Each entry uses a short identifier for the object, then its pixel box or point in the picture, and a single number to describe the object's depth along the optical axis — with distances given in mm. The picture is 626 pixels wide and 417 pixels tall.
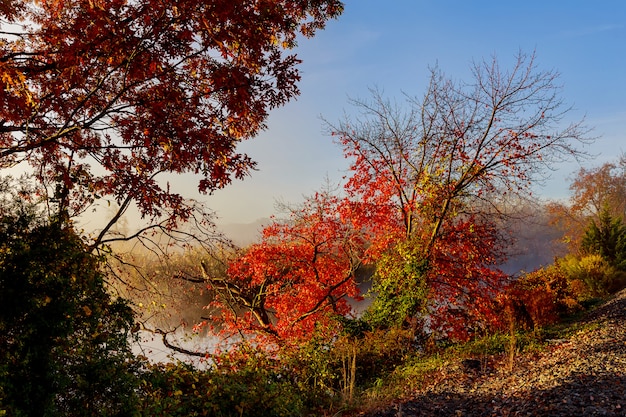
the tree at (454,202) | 10758
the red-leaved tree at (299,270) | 11242
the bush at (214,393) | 4918
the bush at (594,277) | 15367
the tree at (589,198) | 29625
